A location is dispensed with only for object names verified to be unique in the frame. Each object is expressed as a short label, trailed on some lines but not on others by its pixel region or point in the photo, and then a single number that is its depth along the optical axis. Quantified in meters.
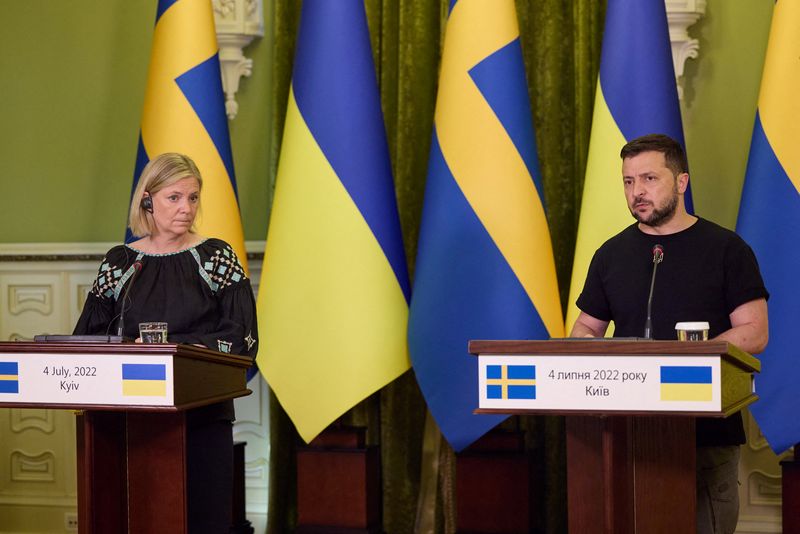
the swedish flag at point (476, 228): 7.38
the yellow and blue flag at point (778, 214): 6.98
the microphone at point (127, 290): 5.22
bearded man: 5.00
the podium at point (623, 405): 4.11
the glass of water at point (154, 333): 4.89
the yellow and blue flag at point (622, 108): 7.35
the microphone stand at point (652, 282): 4.71
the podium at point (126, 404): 4.61
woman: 5.52
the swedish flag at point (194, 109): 7.92
